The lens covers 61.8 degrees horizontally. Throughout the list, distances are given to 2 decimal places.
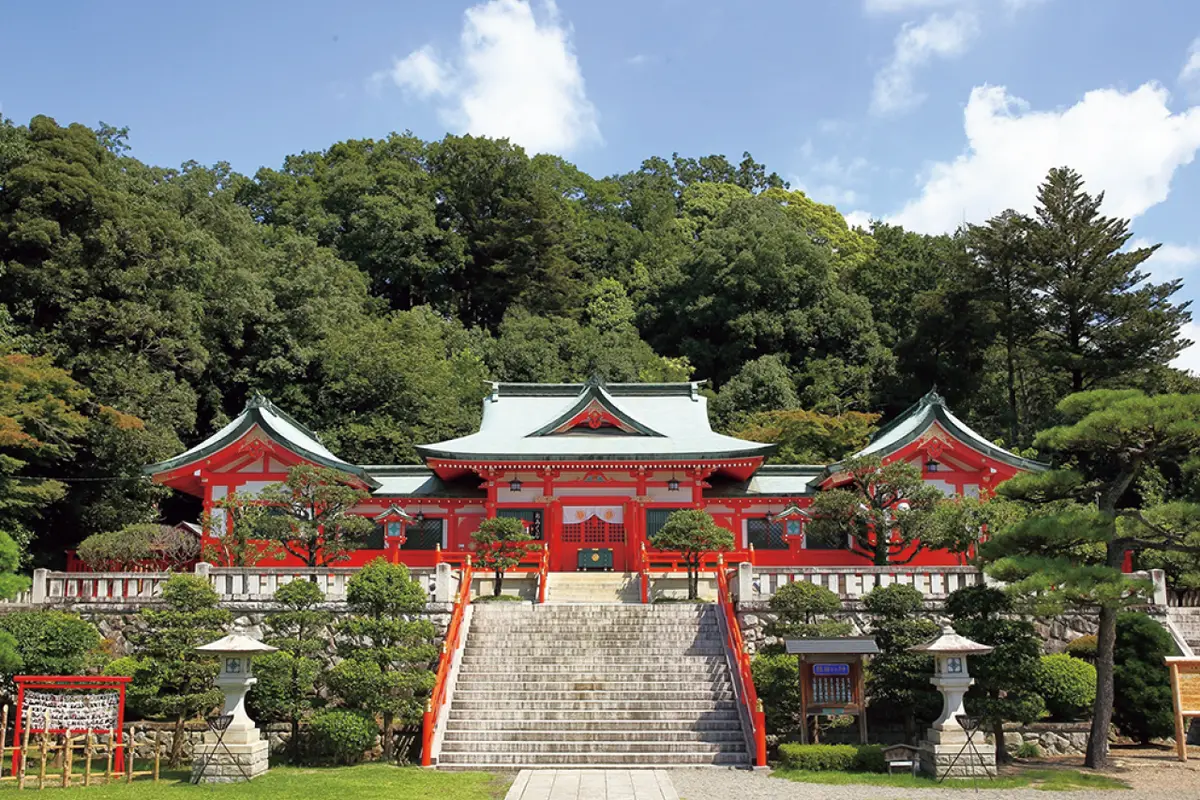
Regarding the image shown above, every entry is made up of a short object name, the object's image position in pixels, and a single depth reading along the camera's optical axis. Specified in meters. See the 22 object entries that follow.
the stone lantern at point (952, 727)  15.08
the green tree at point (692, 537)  22.89
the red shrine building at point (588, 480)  28.28
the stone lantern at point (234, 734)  15.17
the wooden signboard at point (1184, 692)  16.36
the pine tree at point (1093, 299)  36.25
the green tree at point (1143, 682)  17.55
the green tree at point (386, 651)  16.91
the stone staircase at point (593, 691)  16.55
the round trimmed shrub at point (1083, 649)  19.47
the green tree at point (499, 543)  23.39
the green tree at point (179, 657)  16.61
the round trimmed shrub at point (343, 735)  16.66
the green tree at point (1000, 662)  15.99
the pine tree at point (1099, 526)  15.09
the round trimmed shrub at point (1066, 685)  17.55
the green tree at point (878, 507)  24.44
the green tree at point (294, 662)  17.19
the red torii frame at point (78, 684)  15.27
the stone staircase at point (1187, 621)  20.20
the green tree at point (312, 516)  25.22
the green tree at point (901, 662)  16.92
